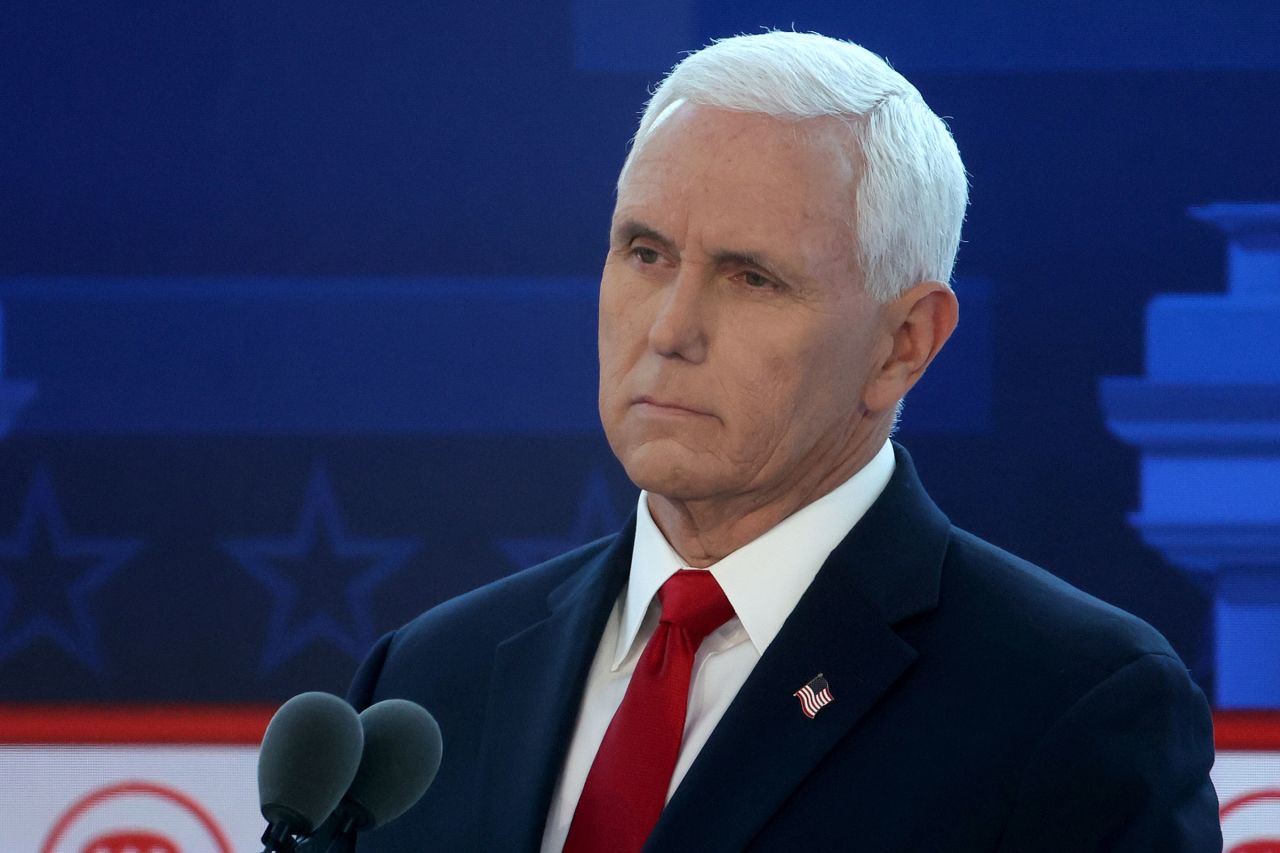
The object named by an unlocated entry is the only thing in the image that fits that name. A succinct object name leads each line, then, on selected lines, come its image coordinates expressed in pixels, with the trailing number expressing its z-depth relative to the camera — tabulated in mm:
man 7033
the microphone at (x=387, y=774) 6934
